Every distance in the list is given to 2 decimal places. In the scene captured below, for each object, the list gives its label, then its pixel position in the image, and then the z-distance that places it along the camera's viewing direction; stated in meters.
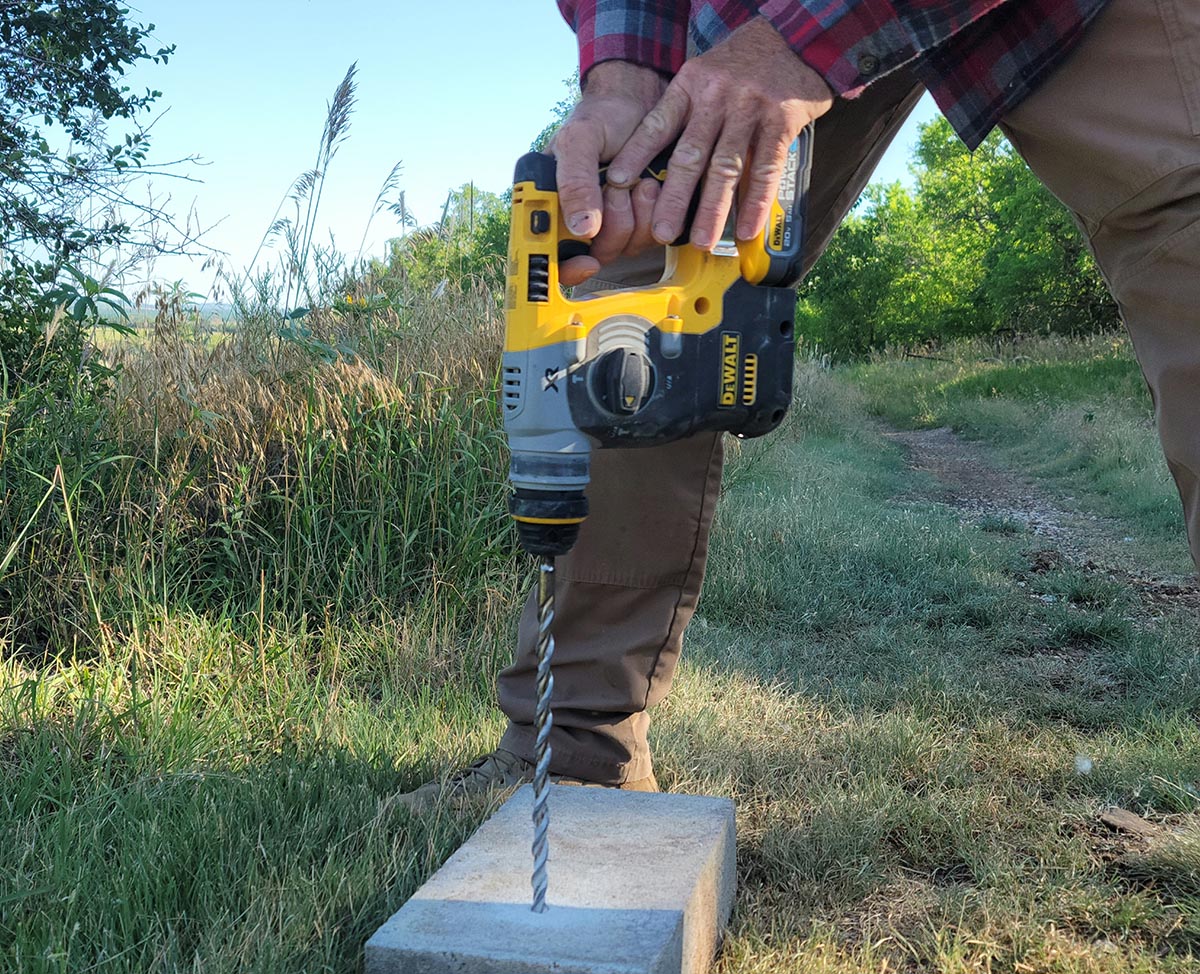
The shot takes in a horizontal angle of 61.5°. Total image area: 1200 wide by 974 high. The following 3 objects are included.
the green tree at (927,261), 32.06
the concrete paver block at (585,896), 1.36
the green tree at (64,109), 3.63
